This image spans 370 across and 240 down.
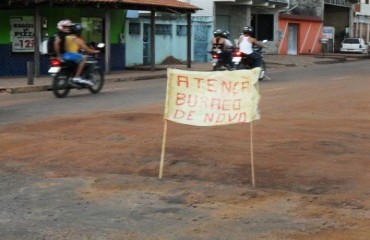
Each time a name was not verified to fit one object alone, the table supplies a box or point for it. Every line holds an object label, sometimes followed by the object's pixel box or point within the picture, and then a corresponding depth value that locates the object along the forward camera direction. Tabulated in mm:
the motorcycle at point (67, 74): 15719
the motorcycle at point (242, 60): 19828
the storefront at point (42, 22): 22172
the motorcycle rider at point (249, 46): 19875
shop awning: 21312
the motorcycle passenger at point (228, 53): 20625
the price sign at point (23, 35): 23234
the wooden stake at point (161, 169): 7223
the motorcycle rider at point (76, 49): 15773
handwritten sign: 7027
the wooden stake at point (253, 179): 6949
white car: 50594
